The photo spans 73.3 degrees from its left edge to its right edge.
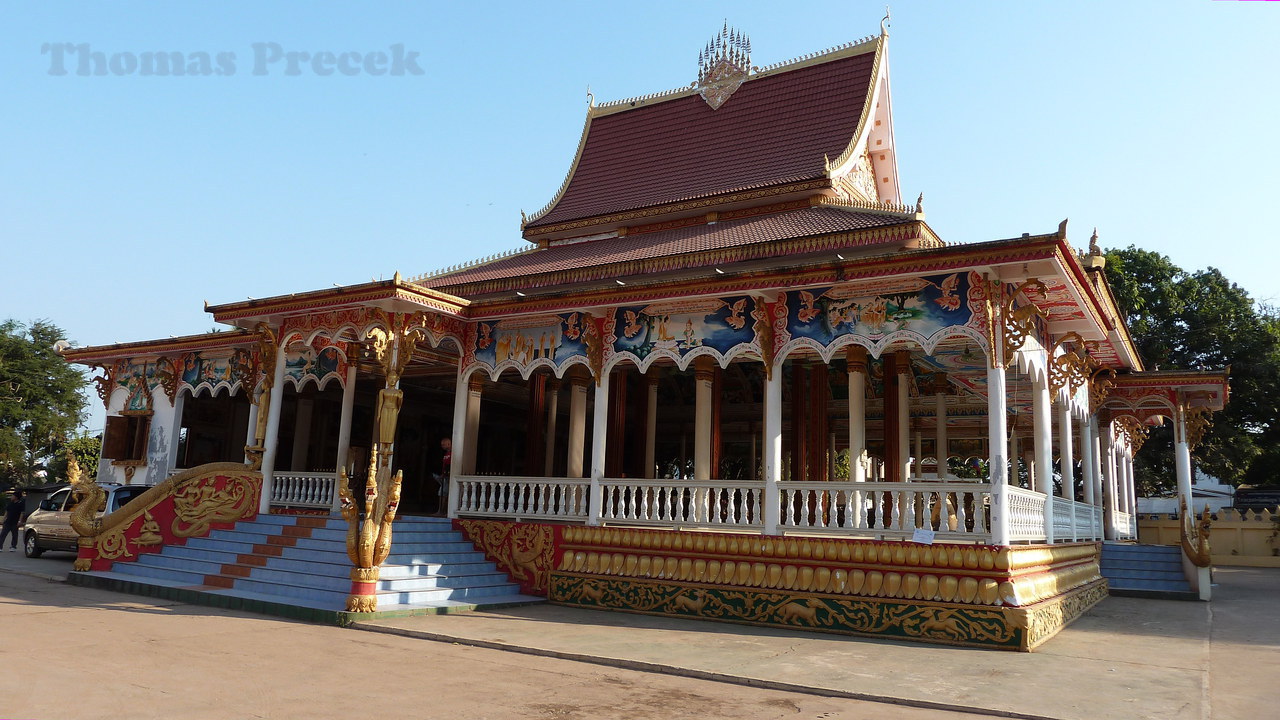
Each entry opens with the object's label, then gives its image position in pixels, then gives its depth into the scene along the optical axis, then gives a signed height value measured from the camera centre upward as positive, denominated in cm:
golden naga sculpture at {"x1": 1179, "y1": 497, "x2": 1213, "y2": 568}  1362 -31
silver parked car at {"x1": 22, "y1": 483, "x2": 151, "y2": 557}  1515 -91
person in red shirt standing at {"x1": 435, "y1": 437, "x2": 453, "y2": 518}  1479 +10
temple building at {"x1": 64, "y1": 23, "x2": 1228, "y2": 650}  940 +185
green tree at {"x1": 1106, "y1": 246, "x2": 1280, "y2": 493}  3044 +645
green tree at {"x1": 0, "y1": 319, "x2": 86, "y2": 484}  3450 +299
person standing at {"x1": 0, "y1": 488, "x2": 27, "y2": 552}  1733 -87
